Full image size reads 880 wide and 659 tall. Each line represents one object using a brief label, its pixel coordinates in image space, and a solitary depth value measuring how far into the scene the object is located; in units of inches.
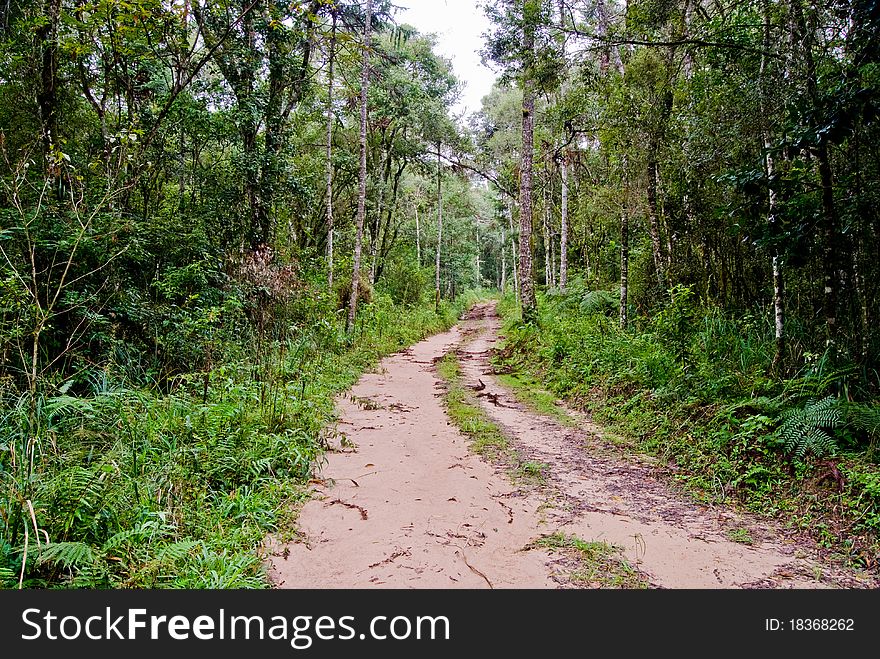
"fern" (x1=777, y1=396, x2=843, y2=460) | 175.0
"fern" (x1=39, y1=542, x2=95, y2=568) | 104.7
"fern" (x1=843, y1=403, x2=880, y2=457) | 171.8
